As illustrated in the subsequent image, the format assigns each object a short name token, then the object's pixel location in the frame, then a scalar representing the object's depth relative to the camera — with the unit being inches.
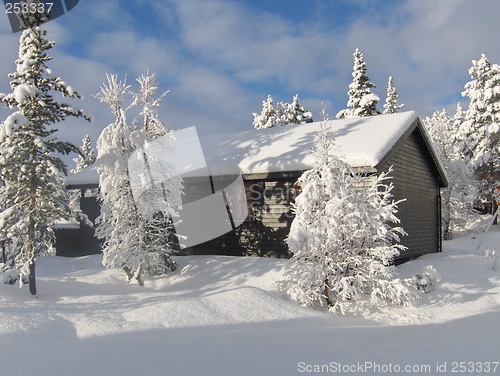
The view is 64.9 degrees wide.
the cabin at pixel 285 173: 512.7
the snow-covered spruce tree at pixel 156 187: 473.4
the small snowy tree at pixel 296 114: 1700.3
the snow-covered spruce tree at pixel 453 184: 1077.1
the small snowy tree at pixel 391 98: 1878.7
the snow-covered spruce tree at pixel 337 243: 353.7
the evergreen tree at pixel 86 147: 2252.1
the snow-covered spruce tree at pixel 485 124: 1191.6
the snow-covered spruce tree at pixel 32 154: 398.9
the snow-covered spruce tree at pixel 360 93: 1316.4
